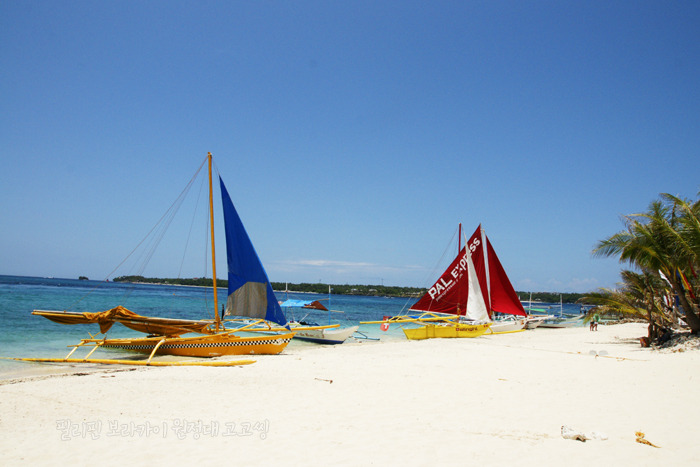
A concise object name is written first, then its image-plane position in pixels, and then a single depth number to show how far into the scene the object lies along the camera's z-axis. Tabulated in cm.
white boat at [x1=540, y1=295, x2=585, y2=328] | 4232
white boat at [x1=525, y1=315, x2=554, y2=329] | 3569
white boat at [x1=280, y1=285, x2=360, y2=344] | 2369
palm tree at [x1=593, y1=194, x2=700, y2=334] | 1617
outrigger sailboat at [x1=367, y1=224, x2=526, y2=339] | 2455
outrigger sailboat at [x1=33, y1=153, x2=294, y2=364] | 1605
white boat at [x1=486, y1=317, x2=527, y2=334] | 2964
